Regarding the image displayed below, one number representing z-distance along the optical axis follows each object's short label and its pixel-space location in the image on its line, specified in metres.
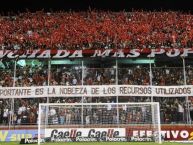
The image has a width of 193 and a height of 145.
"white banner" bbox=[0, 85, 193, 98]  19.17
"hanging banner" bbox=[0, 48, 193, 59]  21.50
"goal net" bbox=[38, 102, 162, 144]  17.05
